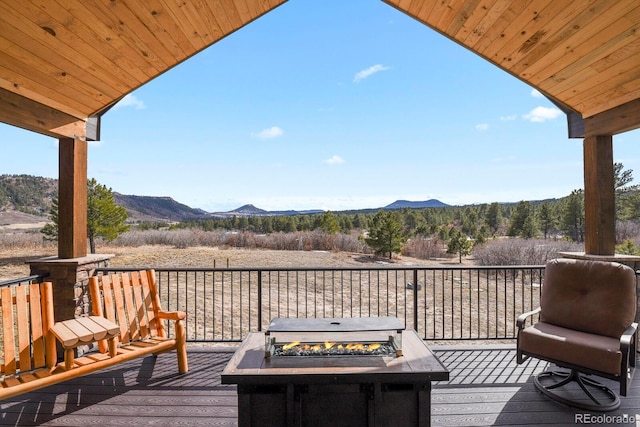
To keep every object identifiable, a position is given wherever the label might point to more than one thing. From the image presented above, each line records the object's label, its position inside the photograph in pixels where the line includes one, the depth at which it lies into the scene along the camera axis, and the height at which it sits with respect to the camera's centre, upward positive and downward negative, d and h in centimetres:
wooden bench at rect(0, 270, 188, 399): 256 -96
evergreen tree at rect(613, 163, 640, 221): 1938 +80
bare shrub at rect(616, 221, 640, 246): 1817 -108
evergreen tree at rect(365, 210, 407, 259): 1823 -129
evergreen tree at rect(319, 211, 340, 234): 2473 -78
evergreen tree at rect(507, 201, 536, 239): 2152 -72
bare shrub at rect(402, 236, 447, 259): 2180 -233
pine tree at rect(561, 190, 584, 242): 1980 -36
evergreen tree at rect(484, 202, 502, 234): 2717 -42
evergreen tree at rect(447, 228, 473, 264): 1912 -185
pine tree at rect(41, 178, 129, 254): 1775 -9
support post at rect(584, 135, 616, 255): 366 +14
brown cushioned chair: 261 -100
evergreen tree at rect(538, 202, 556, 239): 2306 -64
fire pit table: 201 -102
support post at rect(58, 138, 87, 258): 369 +17
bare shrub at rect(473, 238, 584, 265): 1491 -181
